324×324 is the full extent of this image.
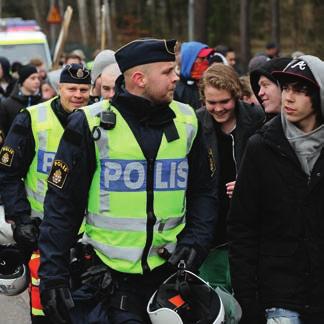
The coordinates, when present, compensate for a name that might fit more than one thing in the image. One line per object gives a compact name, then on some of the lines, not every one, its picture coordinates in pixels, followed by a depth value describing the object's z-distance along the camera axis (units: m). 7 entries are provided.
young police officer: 5.86
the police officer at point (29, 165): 7.78
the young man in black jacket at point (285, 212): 5.86
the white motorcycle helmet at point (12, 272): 7.88
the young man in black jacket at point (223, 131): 7.77
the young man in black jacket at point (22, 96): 12.81
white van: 26.04
